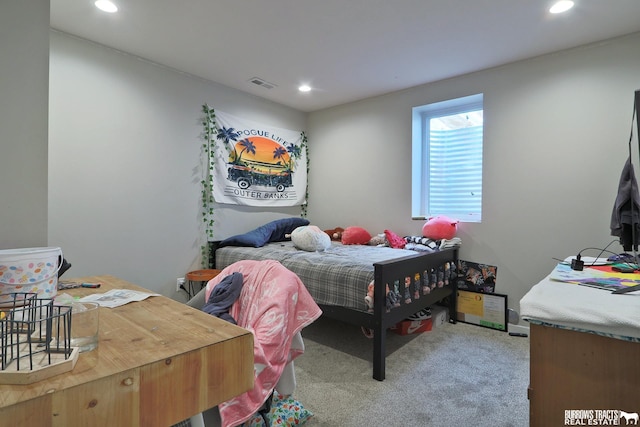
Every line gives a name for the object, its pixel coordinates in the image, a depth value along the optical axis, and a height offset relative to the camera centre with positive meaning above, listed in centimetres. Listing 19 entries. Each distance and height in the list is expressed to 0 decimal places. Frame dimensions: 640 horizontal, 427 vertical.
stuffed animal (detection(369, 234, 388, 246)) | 324 -29
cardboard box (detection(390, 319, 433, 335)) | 265 -98
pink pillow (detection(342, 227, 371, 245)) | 338 -26
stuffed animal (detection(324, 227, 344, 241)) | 367 -25
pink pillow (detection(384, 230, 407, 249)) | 313 -27
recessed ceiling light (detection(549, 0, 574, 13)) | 189 +131
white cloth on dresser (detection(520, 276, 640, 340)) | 87 -28
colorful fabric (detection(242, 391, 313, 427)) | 144 -99
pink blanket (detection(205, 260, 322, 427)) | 103 -41
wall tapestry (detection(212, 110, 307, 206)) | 329 +56
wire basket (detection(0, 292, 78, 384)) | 49 -25
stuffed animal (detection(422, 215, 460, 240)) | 293 -13
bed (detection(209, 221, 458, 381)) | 198 -49
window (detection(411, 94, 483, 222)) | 305 +57
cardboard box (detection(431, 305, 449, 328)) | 281 -94
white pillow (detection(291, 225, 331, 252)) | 289 -26
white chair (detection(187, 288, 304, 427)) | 126 -68
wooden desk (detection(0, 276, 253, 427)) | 46 -28
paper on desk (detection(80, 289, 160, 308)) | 93 -28
